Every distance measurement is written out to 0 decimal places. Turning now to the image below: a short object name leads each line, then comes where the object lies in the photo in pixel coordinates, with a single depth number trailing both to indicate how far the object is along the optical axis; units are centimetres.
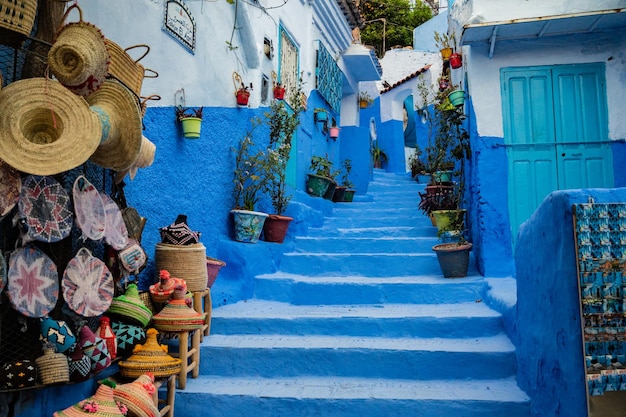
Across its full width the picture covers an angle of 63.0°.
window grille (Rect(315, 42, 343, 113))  963
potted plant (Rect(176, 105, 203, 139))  498
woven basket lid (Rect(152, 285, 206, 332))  370
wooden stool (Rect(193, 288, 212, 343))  447
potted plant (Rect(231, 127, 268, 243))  610
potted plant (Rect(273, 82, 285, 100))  731
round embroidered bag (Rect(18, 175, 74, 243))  275
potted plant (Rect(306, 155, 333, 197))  911
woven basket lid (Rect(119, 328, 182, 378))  337
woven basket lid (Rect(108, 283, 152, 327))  347
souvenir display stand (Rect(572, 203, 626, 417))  248
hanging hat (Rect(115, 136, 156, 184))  357
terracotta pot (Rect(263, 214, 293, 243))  670
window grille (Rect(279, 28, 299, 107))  783
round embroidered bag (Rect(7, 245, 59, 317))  268
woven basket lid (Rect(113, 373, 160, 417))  298
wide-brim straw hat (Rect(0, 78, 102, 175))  252
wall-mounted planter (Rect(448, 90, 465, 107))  654
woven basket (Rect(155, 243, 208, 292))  422
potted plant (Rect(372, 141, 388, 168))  1554
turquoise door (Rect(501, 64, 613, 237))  604
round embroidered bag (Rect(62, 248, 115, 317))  303
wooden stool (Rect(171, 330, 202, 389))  375
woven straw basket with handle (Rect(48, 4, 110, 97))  270
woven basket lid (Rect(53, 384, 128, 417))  262
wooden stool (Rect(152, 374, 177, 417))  349
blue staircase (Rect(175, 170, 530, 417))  365
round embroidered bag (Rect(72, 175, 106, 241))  309
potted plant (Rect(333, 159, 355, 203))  1014
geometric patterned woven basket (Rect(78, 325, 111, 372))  305
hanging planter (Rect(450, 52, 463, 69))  680
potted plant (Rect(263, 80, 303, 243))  663
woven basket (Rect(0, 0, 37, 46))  238
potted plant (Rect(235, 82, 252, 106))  614
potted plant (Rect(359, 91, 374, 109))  1295
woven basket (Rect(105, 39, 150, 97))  317
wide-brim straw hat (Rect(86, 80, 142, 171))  311
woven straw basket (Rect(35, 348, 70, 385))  272
